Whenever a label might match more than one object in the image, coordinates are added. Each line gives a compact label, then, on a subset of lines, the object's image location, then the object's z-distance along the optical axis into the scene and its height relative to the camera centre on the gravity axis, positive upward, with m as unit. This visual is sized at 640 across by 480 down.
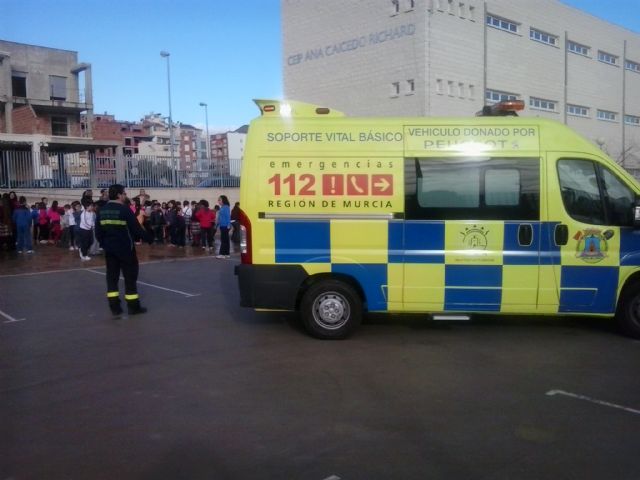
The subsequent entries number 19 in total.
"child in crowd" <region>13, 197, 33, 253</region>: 18.11 -0.44
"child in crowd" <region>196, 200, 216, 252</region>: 18.59 -0.38
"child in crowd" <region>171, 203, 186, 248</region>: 19.58 -0.65
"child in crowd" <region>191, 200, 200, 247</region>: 19.67 -0.72
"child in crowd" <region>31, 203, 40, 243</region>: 21.45 -0.38
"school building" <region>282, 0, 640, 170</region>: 33.44 +8.97
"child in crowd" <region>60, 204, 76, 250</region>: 19.77 -0.59
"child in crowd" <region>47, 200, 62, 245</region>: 21.75 -0.46
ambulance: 7.00 -0.12
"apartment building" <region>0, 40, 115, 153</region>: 46.53 +9.36
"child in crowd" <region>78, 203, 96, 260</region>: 16.34 -0.52
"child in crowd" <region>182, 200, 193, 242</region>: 21.89 -0.26
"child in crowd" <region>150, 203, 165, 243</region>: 20.66 -0.44
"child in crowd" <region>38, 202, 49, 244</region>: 21.53 -0.53
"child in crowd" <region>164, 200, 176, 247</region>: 19.59 -0.40
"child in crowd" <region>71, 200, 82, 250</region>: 17.22 -0.22
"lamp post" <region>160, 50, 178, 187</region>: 29.61 +4.96
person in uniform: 8.65 -0.47
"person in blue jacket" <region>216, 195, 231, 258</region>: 16.92 -0.47
